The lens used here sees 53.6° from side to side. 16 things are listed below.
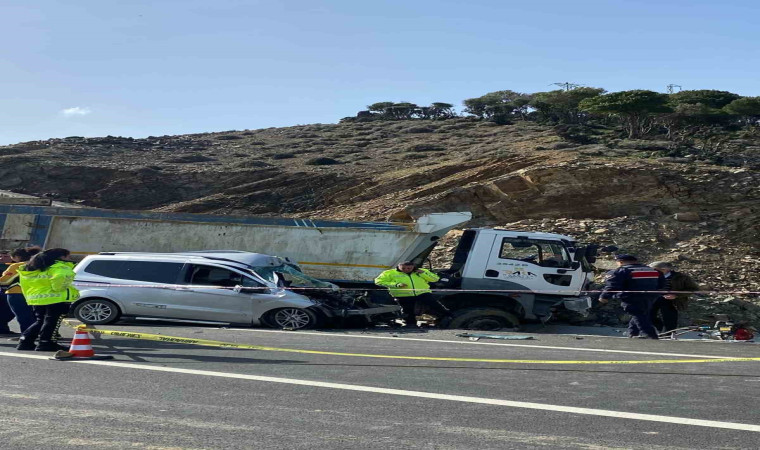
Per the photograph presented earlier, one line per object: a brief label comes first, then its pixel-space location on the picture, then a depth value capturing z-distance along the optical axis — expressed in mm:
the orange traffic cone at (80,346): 8281
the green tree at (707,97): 49531
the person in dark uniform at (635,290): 10547
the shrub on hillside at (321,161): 41719
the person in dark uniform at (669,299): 12312
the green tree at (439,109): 75375
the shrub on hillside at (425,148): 42594
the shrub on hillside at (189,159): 46094
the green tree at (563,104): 54744
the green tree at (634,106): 42406
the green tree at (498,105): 63991
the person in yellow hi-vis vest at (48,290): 8539
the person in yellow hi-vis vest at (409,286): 12227
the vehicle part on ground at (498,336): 10473
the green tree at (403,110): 75462
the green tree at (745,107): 45750
